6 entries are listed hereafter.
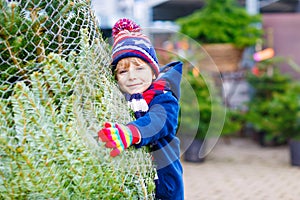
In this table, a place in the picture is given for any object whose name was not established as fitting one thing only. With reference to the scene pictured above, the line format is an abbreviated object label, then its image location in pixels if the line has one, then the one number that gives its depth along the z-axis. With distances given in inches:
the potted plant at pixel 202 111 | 271.1
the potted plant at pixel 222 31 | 313.7
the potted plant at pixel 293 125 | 277.6
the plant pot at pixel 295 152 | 275.4
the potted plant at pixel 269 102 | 298.0
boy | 71.4
